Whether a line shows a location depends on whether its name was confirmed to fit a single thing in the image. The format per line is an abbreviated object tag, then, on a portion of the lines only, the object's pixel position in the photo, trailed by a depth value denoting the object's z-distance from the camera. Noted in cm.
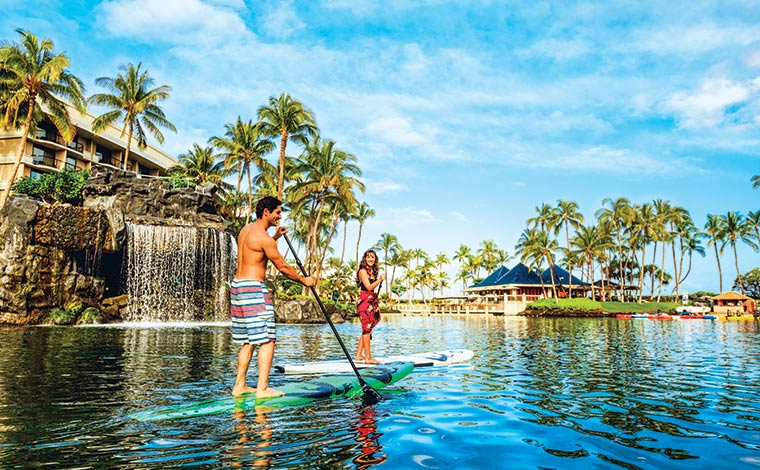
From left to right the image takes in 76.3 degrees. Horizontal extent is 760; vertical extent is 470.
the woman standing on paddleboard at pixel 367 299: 902
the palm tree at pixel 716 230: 7394
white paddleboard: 879
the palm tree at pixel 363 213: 7081
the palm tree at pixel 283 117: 4044
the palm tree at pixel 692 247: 8319
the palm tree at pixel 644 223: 6575
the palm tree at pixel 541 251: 6619
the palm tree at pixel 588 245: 6469
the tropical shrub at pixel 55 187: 3672
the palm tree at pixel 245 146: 4294
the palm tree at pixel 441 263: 9506
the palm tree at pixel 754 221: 7119
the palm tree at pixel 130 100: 4066
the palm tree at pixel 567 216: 6818
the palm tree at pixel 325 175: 4247
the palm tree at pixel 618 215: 6588
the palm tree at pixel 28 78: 3009
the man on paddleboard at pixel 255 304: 581
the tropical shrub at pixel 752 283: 8381
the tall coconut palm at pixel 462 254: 9838
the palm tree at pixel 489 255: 9319
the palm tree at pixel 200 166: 5081
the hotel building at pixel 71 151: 4678
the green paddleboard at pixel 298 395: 509
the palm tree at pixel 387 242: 9000
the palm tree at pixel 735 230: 7169
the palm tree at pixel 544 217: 7156
